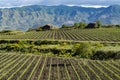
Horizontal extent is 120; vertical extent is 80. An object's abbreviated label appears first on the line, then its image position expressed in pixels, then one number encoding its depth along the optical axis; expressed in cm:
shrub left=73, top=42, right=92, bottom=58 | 5699
